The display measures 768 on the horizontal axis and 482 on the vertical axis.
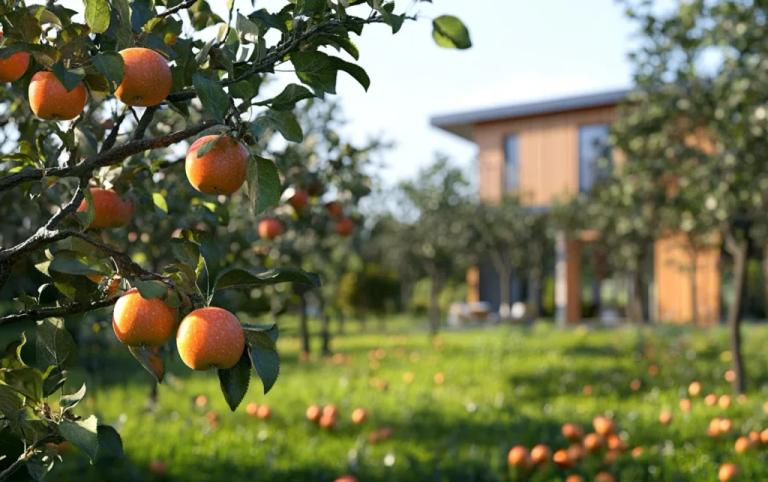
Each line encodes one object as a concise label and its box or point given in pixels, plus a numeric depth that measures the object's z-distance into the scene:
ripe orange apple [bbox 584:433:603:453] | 4.85
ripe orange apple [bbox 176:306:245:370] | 1.43
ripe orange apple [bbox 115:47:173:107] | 1.58
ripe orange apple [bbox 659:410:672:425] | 5.87
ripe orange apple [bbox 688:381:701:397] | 7.14
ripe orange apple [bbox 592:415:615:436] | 4.99
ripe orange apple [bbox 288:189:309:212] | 3.85
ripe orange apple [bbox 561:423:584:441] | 4.99
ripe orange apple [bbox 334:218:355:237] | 4.79
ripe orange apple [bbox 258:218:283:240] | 3.82
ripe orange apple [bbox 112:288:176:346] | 1.49
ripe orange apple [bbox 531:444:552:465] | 4.57
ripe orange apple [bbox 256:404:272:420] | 6.15
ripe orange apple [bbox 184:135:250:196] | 1.55
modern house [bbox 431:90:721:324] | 24.41
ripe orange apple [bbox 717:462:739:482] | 4.14
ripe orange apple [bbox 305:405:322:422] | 5.95
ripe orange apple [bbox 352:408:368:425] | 6.12
